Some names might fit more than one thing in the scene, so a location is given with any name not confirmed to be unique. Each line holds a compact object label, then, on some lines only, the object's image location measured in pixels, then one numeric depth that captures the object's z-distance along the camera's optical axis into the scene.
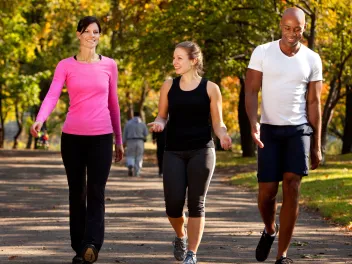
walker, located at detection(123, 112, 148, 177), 27.09
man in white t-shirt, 8.60
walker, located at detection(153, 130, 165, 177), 26.29
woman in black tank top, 8.63
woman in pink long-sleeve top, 8.74
